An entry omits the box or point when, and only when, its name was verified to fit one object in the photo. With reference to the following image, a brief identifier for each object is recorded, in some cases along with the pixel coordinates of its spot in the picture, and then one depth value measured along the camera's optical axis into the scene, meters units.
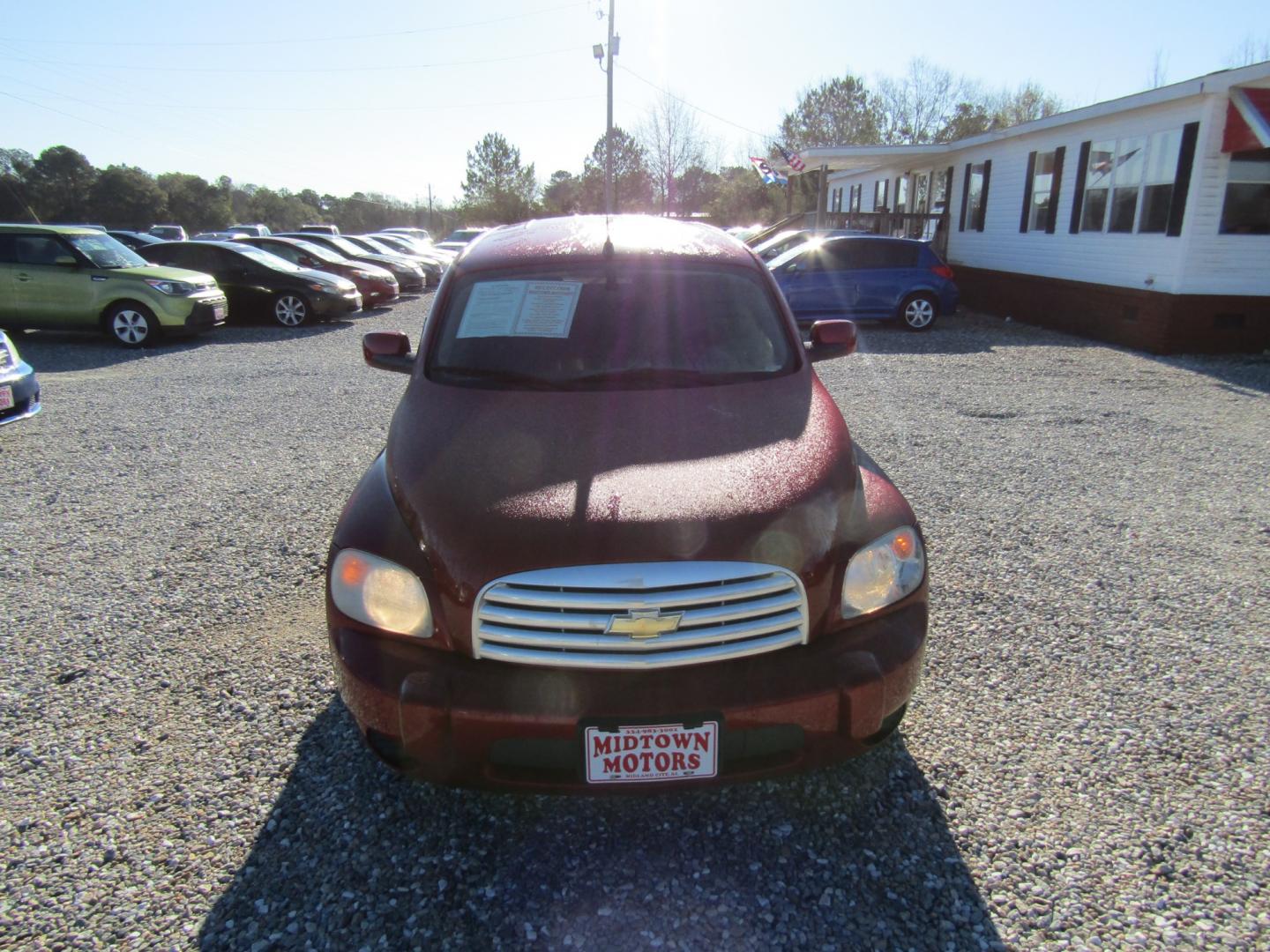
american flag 22.95
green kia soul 11.32
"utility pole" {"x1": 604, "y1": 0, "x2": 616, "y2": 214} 27.05
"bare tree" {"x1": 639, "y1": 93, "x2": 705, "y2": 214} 48.59
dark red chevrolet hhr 2.10
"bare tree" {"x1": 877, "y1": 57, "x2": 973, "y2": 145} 55.53
